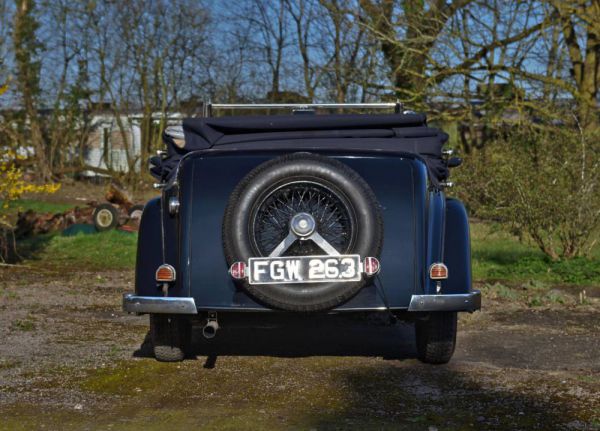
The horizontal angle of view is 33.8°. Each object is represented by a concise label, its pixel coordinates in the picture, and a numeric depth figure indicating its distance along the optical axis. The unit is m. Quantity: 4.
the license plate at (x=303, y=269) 5.83
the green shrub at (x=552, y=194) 11.41
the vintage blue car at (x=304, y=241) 5.85
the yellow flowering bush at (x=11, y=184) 11.73
